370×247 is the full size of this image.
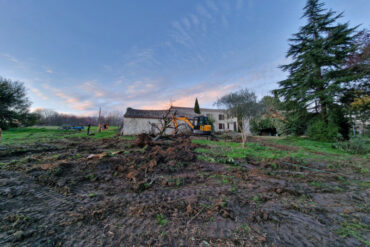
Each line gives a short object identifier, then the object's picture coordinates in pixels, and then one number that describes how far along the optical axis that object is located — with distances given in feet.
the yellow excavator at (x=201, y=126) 50.65
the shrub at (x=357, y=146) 28.17
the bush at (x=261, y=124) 68.97
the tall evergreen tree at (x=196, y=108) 111.75
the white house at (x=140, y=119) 62.75
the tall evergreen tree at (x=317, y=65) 40.27
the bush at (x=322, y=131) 41.04
